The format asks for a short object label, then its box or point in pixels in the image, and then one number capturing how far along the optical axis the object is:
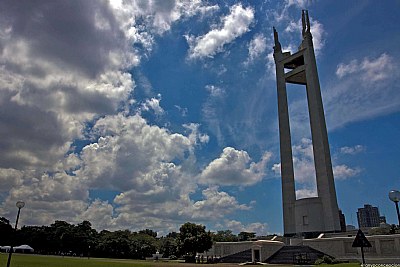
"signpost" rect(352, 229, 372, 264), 20.30
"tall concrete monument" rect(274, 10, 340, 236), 56.25
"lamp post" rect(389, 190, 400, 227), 18.91
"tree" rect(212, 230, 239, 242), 80.79
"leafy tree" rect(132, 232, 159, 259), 75.44
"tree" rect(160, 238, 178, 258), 72.62
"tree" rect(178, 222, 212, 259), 51.06
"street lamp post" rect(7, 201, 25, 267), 23.69
